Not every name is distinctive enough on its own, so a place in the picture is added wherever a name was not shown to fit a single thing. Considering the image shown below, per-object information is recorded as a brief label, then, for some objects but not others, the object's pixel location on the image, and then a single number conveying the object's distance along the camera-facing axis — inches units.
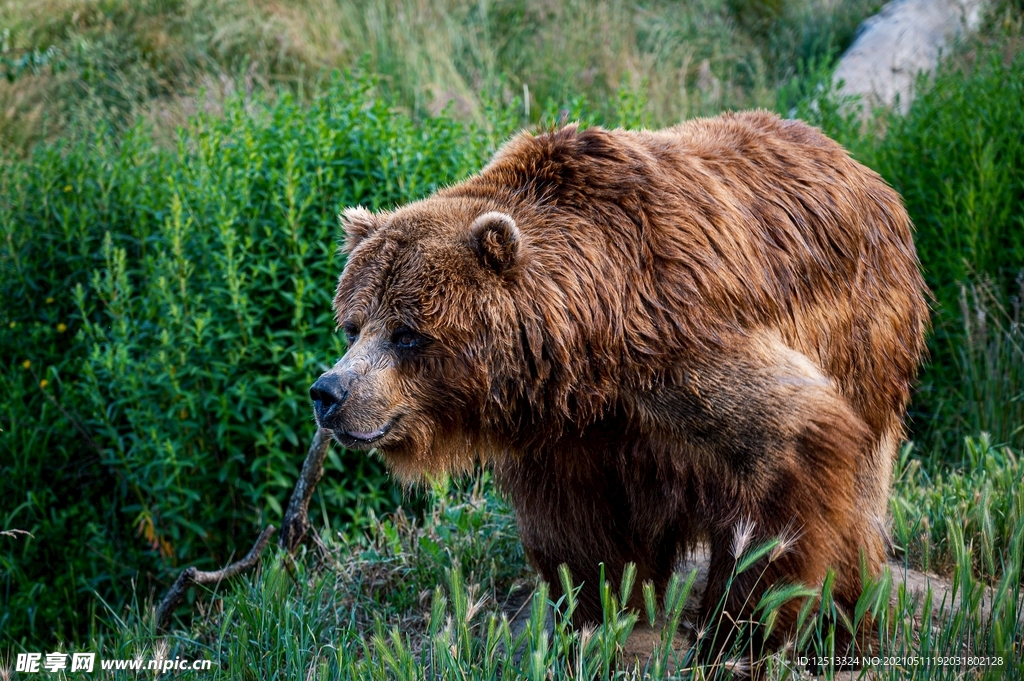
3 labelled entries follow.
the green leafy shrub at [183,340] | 448.8
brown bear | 263.6
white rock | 779.4
